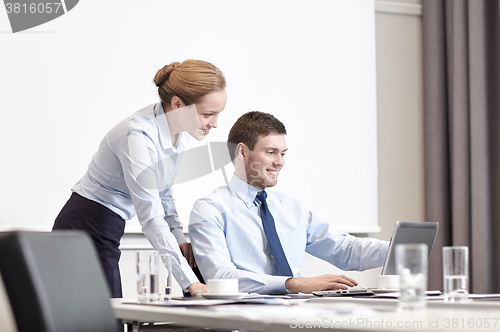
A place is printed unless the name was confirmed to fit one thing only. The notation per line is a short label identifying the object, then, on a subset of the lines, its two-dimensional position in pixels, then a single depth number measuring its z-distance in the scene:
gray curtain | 5.23
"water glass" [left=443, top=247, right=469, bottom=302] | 2.96
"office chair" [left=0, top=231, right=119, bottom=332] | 2.56
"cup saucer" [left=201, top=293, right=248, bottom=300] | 2.95
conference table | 2.55
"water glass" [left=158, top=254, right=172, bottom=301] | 3.00
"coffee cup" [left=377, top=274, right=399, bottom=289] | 3.16
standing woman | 3.45
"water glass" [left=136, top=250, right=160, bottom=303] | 2.94
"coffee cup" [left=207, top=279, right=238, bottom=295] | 2.97
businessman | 3.56
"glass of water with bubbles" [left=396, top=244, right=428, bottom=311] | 2.67
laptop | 3.29
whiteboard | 4.23
